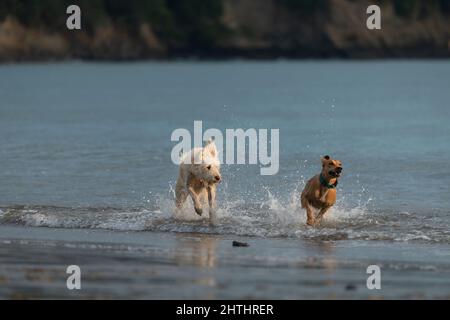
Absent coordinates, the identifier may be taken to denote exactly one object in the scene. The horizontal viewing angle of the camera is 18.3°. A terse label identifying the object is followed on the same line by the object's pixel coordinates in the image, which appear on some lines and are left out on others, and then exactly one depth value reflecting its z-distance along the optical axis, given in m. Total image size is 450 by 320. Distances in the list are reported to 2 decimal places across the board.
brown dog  18.88
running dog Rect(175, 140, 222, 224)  19.19
